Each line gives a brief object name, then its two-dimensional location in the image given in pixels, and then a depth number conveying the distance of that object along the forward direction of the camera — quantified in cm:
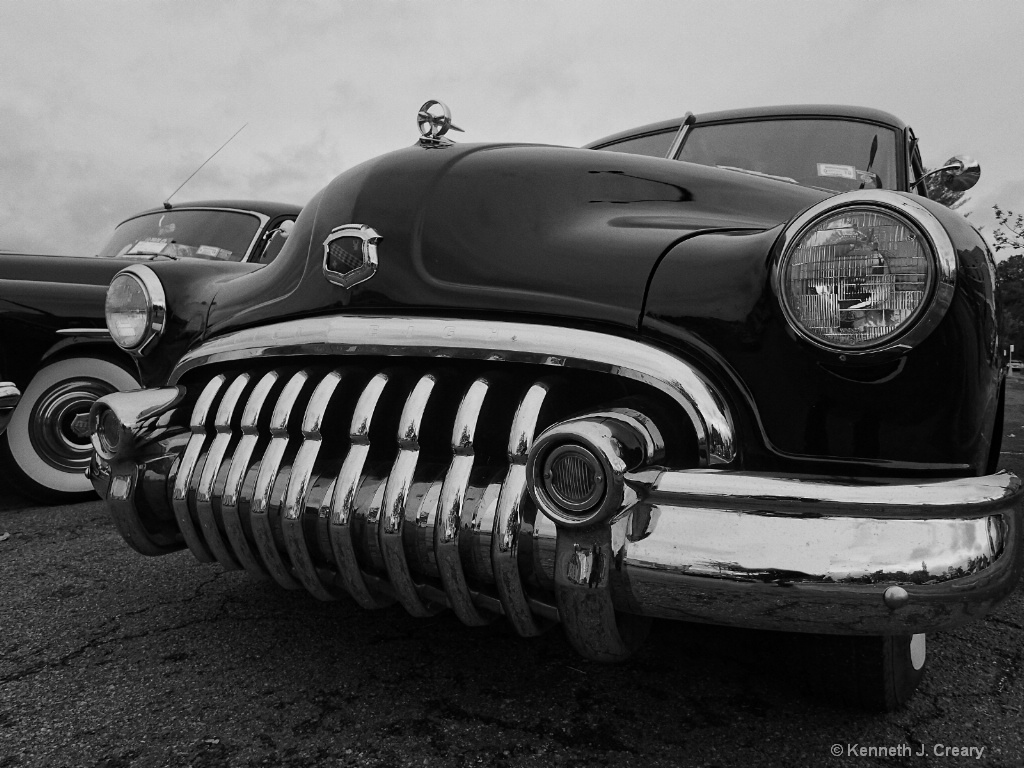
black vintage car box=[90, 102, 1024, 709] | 115
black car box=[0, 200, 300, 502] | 345
